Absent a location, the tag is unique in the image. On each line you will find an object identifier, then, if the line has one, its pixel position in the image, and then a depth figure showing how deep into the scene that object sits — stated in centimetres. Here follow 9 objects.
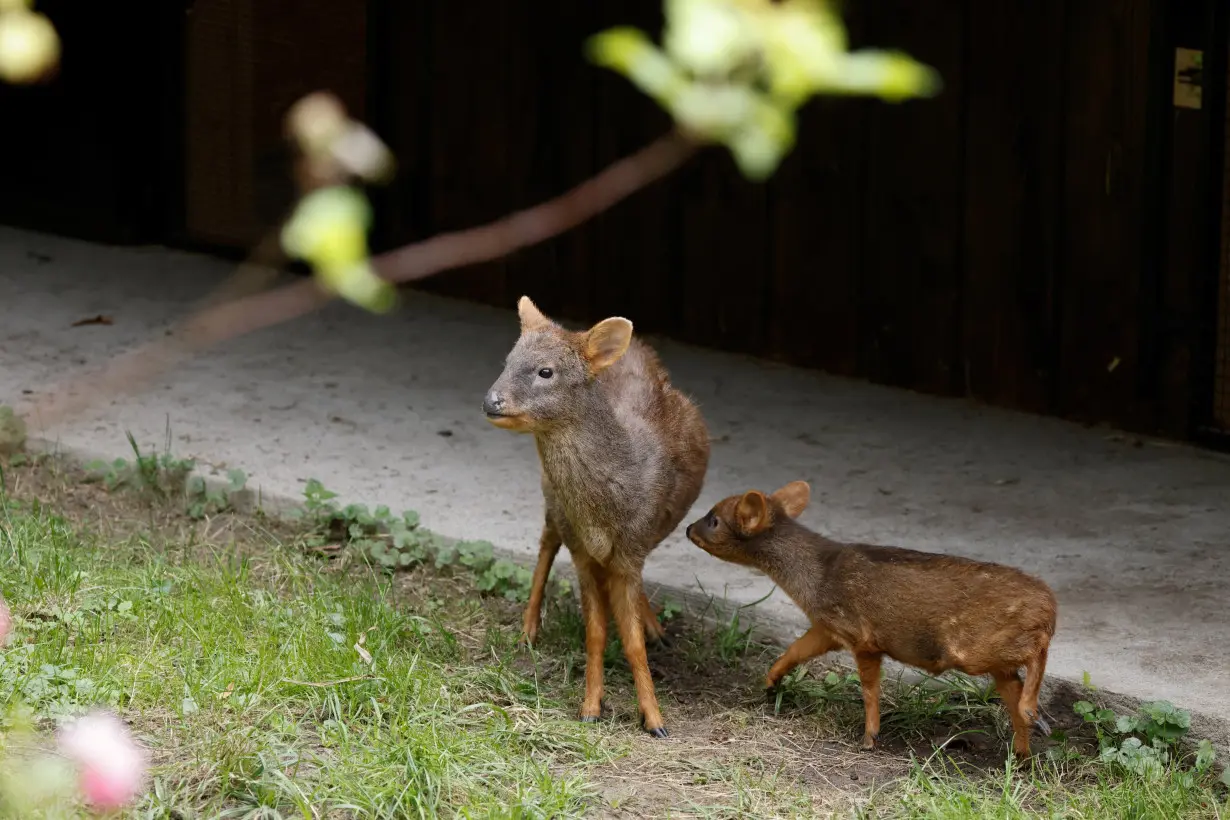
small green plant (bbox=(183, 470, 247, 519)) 1375
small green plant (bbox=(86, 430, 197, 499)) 1402
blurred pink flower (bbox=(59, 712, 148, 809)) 351
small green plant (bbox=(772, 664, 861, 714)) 1101
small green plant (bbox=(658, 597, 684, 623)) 1191
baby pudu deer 960
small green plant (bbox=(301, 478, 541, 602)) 1256
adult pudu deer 1035
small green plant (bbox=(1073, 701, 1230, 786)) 955
